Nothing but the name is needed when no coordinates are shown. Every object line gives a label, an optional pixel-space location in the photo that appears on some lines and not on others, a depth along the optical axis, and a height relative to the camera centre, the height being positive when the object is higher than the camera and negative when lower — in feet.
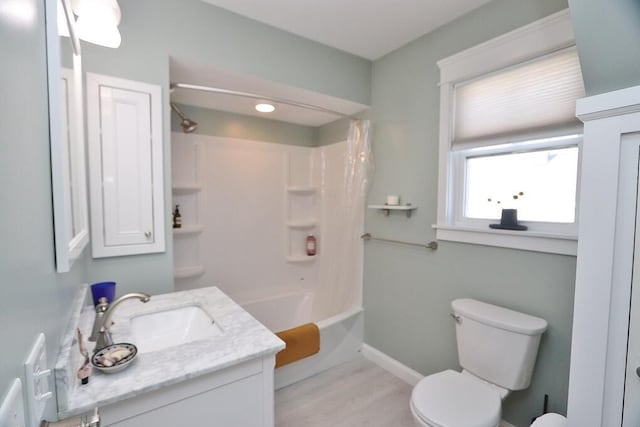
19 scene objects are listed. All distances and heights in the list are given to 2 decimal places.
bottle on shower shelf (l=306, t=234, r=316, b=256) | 10.94 -1.78
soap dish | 3.05 -1.80
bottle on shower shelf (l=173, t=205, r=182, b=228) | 8.41 -0.64
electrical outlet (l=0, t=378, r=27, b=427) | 1.27 -1.00
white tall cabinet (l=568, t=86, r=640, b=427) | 3.00 -0.62
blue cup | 4.63 -1.53
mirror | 2.41 +0.61
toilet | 4.32 -2.98
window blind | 4.73 +1.87
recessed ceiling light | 8.00 +2.56
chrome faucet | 3.49 -1.57
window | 4.78 +1.16
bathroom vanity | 2.77 -1.90
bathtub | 7.31 -3.94
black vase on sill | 5.32 -0.36
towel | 6.32 -3.28
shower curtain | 8.16 -0.94
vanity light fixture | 3.73 +2.29
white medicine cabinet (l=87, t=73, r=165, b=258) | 4.91 +0.54
